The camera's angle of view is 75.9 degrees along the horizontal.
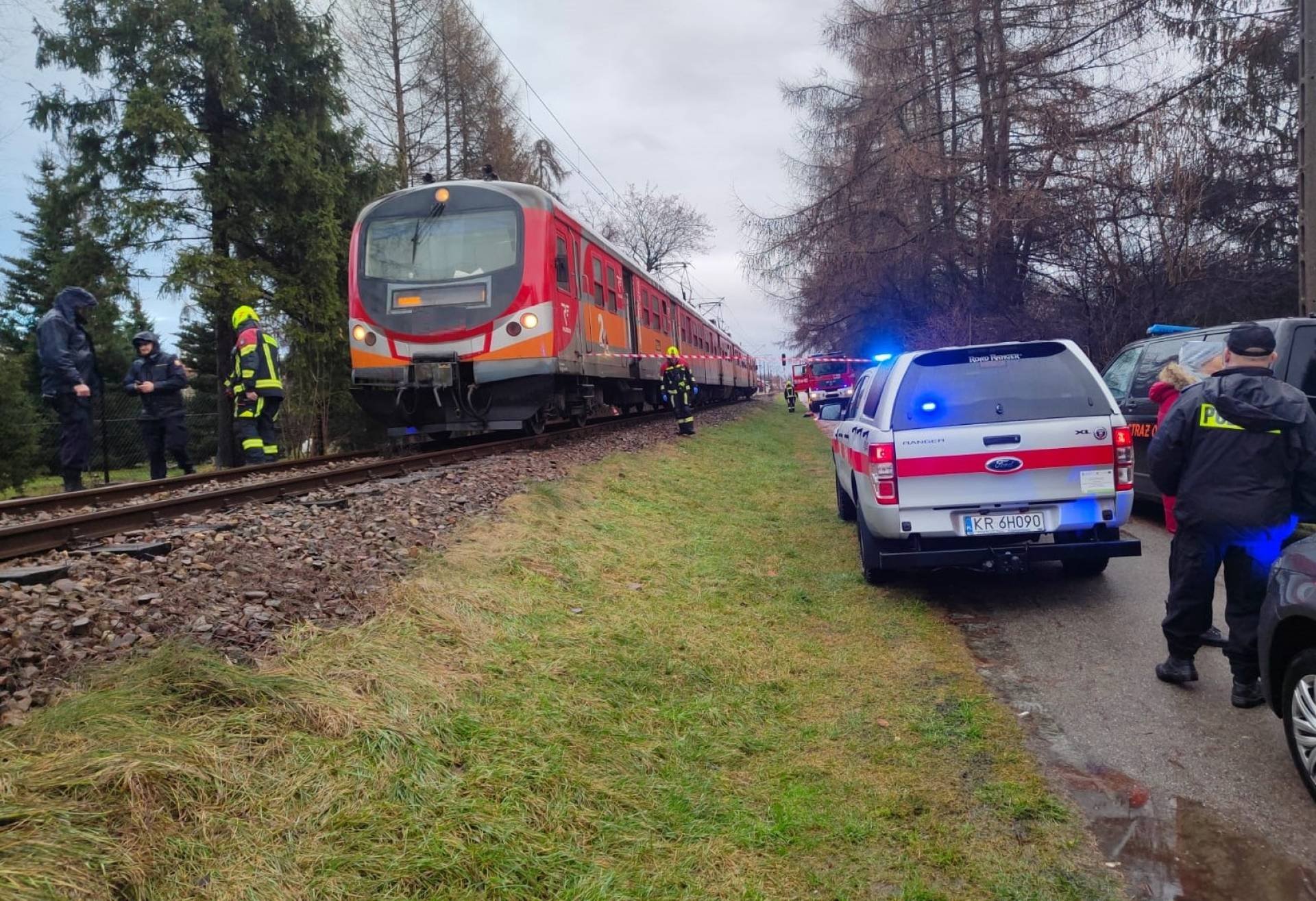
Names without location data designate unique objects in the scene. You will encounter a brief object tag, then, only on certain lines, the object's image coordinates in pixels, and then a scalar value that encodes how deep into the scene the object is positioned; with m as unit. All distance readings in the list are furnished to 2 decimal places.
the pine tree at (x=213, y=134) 15.89
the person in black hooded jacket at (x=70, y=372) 8.17
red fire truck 28.44
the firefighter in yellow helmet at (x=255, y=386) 9.03
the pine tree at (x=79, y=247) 15.65
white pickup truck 5.34
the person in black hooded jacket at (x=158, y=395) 9.21
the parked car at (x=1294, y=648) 3.02
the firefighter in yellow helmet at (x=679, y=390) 15.91
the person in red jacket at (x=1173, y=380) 4.95
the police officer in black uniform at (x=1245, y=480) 3.78
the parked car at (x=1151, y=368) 6.81
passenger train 10.30
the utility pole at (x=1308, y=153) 10.00
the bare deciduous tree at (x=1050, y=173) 13.80
